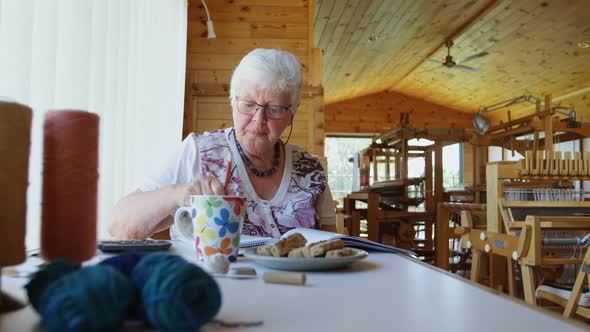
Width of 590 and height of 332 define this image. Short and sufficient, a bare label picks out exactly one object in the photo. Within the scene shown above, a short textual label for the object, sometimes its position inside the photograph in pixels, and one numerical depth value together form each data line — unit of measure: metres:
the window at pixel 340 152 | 10.78
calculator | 0.79
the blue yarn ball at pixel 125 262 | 0.35
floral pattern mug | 0.69
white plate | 0.64
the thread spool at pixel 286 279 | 0.54
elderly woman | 1.28
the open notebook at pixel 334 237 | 0.89
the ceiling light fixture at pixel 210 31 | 3.35
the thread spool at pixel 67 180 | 0.42
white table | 0.38
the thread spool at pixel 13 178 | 0.38
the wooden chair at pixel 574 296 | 1.76
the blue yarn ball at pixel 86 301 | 0.29
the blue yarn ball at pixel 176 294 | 0.32
